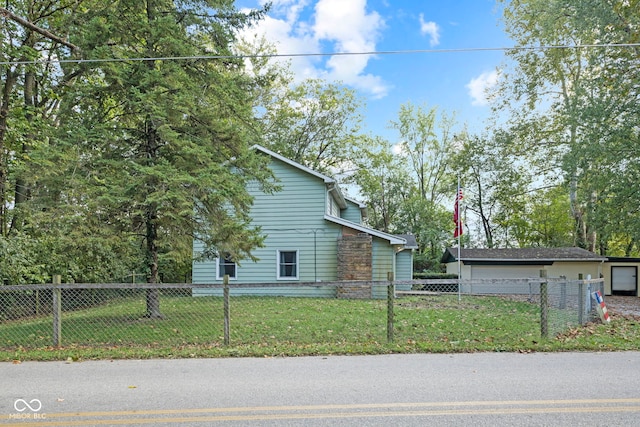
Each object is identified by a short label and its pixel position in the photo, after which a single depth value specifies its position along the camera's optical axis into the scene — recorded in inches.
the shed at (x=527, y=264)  847.7
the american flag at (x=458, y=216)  635.5
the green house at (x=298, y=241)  649.6
